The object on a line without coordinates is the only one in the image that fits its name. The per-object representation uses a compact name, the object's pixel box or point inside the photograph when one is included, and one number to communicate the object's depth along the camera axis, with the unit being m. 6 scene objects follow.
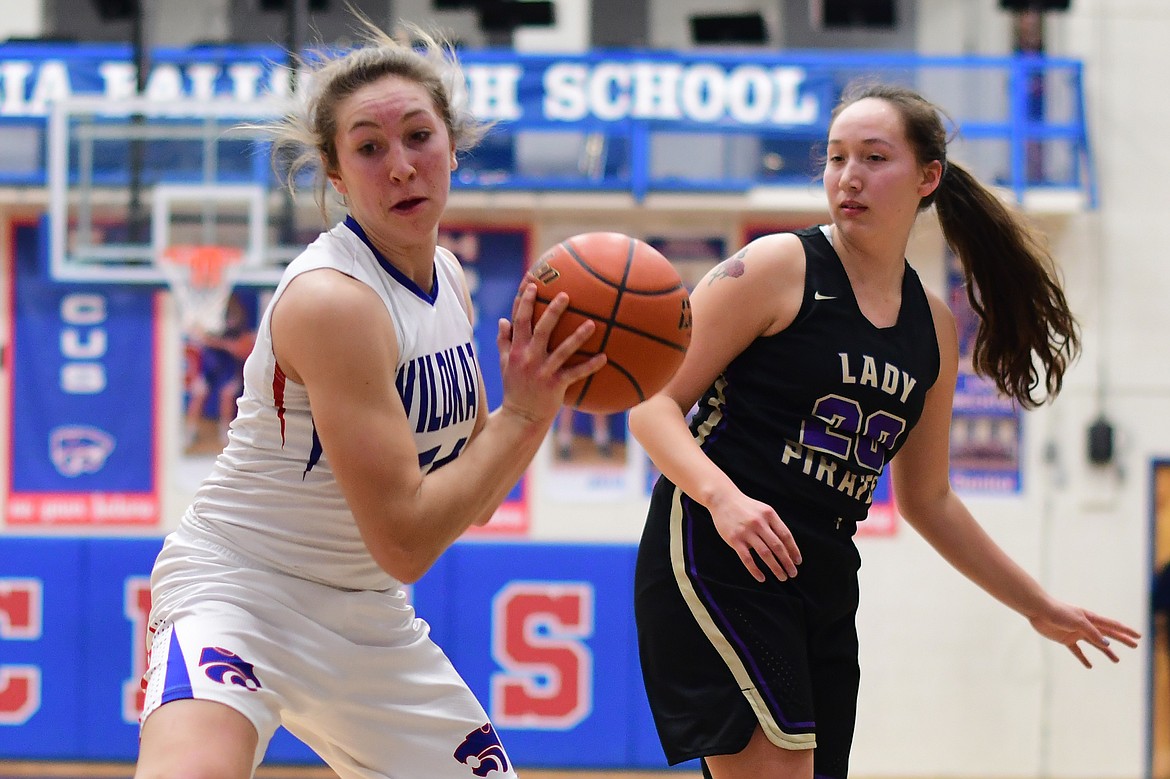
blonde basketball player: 4.40
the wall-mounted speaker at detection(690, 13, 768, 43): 18.39
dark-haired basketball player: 5.28
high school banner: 16.30
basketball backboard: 15.37
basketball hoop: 15.30
